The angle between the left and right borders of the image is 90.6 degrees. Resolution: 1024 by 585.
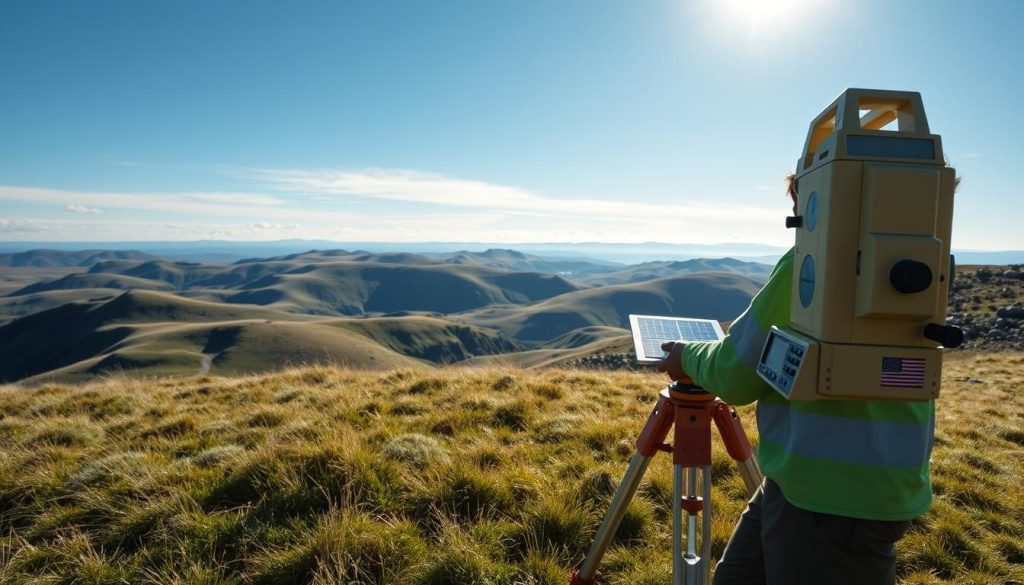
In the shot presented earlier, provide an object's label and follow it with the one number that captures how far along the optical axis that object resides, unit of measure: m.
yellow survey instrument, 1.75
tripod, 2.86
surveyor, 2.09
